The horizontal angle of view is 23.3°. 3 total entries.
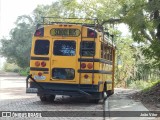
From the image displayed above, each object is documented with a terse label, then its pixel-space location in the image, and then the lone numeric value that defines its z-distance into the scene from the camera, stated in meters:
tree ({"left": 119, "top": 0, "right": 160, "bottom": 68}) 14.70
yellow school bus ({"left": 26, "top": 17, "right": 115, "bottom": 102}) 13.72
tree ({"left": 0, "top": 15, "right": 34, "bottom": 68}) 61.69
